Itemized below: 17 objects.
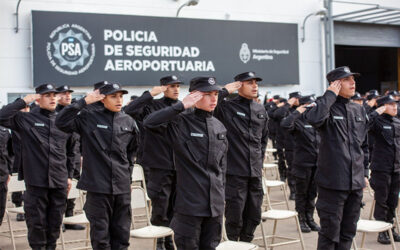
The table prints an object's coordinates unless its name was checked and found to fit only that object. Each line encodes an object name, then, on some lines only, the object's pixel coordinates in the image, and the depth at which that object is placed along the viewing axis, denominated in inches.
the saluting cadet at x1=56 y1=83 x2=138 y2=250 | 226.2
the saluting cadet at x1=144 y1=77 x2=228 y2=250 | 191.8
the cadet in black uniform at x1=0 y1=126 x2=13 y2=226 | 309.9
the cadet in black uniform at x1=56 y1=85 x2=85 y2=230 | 296.8
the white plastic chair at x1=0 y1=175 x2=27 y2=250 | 297.6
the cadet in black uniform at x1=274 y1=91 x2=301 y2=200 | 419.2
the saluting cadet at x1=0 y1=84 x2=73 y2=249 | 263.1
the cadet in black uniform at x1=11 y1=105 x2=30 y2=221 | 349.7
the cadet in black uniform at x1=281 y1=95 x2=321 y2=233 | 331.0
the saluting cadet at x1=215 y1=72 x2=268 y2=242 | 247.6
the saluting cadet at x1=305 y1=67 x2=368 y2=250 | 226.1
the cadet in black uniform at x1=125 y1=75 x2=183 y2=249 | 271.1
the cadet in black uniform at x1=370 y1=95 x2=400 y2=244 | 299.4
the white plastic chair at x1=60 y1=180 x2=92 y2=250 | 260.9
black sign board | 587.2
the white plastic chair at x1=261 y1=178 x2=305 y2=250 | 260.1
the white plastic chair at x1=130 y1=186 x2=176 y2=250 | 232.4
